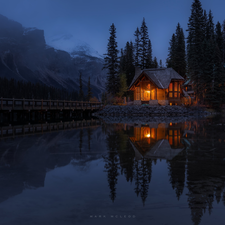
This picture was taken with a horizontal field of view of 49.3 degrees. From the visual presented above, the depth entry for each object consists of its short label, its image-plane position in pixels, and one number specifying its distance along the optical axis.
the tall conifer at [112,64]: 54.31
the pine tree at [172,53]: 72.61
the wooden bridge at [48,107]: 33.72
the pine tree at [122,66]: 67.72
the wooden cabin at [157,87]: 49.97
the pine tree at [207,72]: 54.56
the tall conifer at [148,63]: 63.47
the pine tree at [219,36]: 69.44
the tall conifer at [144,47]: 63.50
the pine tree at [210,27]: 65.62
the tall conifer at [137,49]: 64.62
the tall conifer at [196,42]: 55.56
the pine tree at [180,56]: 71.65
